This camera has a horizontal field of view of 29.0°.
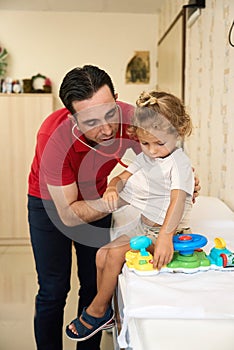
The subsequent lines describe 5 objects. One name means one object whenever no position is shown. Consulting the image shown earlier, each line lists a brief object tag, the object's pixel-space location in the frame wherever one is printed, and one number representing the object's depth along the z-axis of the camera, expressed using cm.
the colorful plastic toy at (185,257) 121
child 140
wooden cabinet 385
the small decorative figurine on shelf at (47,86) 399
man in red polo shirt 137
